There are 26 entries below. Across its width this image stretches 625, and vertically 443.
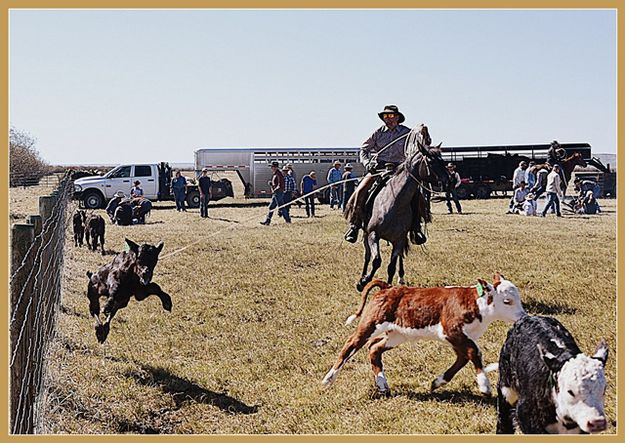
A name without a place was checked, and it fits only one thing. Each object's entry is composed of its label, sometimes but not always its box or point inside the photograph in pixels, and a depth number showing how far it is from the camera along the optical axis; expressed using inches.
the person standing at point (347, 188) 904.9
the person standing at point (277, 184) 832.1
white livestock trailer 1279.5
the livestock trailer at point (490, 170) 1227.9
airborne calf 256.4
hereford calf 214.7
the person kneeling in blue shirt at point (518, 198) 931.3
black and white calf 145.9
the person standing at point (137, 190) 999.6
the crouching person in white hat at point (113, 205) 879.1
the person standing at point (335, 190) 935.0
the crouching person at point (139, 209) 843.4
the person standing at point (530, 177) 924.2
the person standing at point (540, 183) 911.0
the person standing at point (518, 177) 942.4
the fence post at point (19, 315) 173.9
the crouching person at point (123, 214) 824.9
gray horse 368.8
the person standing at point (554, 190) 854.5
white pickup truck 1087.0
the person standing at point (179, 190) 1044.7
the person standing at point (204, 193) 940.6
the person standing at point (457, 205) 898.8
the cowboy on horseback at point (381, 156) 396.8
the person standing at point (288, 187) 854.5
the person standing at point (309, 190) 905.5
